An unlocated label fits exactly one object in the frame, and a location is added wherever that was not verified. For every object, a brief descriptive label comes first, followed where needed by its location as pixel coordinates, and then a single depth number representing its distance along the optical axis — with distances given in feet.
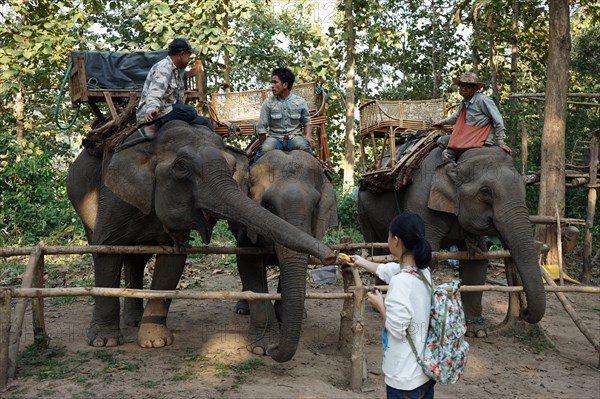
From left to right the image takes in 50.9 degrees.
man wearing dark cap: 20.27
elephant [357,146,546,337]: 20.93
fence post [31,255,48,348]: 19.98
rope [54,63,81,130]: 24.29
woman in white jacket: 11.16
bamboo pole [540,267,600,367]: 21.27
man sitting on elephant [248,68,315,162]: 23.50
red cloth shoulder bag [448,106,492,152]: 24.32
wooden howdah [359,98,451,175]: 30.91
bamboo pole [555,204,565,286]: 33.10
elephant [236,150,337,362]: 17.53
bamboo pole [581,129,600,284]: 37.86
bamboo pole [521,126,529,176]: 42.48
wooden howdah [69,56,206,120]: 23.71
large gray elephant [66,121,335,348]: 17.43
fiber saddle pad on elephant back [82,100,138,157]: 21.76
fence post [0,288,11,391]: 16.67
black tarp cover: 24.26
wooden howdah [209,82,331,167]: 28.45
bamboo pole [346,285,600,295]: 20.61
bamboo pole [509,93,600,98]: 37.17
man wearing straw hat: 24.12
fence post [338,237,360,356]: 19.92
